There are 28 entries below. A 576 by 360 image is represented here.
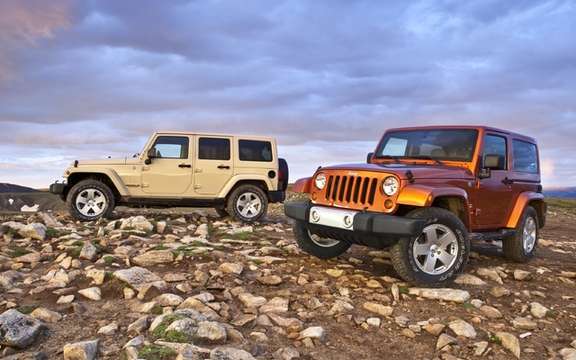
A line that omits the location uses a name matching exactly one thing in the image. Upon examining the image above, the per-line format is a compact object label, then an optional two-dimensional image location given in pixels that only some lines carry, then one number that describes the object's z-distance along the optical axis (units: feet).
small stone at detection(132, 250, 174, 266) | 21.06
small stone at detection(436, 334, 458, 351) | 14.49
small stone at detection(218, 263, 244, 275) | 19.74
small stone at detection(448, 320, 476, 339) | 15.37
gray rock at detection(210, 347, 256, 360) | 12.24
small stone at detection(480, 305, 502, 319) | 17.22
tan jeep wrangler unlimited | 35.91
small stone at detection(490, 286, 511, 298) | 19.61
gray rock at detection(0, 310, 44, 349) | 13.07
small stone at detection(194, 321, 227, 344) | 13.53
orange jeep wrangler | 18.53
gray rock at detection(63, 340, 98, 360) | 12.34
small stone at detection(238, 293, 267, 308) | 16.61
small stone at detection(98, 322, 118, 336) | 13.88
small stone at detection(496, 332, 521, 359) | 14.64
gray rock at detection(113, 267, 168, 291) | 17.43
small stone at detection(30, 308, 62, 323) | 14.83
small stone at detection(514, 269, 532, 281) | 22.43
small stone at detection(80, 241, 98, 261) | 21.56
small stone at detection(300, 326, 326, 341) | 14.31
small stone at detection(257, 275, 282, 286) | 18.89
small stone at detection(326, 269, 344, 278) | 20.54
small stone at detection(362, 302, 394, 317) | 16.65
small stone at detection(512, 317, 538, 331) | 16.60
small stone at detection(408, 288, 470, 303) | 17.94
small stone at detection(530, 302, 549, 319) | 17.81
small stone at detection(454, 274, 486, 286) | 20.77
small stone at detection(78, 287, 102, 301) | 16.78
